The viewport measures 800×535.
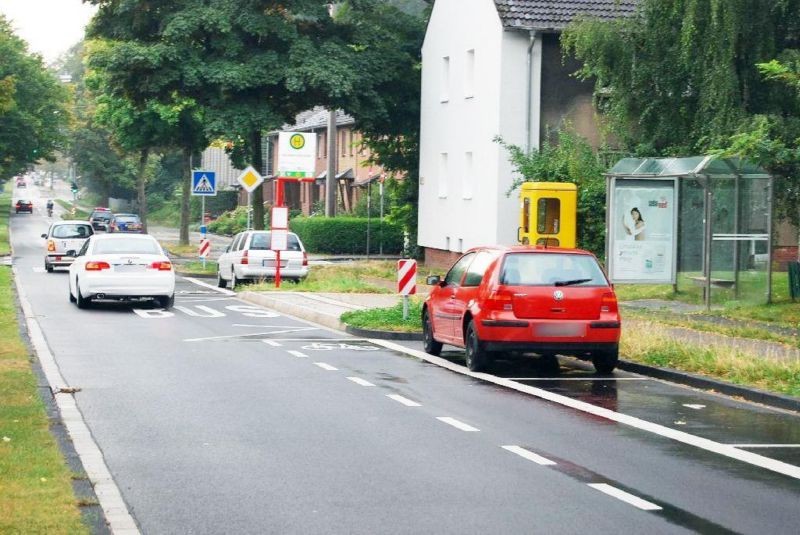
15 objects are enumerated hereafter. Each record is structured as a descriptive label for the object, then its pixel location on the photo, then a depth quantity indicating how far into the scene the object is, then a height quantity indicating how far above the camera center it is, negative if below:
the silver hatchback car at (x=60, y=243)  44.34 -1.21
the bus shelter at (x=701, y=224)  25.19 -0.22
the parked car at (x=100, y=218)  88.69 -0.85
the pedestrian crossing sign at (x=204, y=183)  42.72 +0.70
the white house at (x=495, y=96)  38.34 +3.20
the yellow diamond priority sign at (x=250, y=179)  38.34 +0.76
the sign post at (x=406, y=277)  22.47 -1.09
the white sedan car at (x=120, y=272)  27.17 -1.29
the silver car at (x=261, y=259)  35.44 -1.31
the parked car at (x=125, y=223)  79.53 -1.03
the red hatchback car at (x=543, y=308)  16.19 -1.12
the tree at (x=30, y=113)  85.81 +5.74
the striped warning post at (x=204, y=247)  45.32 -1.32
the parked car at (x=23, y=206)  132.12 -0.21
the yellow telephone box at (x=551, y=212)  33.41 -0.03
